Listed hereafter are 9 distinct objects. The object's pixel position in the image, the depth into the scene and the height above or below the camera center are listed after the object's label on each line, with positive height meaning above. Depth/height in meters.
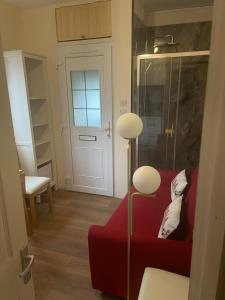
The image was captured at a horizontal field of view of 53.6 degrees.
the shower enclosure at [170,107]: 2.85 -0.19
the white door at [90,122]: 3.08 -0.42
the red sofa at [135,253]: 1.41 -1.05
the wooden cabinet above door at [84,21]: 2.81 +0.92
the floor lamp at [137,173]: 1.17 -0.41
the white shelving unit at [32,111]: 2.88 -0.24
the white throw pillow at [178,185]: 2.14 -0.91
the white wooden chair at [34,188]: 2.58 -1.10
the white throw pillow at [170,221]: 1.51 -0.88
